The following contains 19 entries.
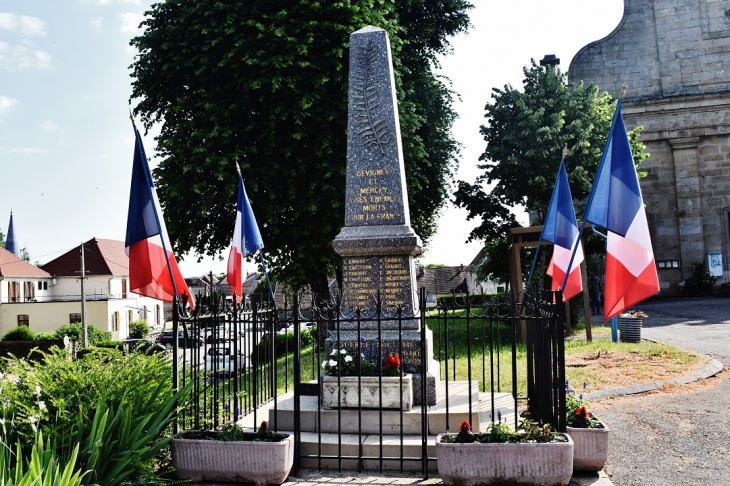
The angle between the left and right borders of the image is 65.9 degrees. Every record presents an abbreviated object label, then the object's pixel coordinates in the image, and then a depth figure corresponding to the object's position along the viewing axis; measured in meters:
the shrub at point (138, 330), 41.53
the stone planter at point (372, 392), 6.10
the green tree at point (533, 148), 18.14
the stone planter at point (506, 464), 4.66
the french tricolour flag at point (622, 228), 5.60
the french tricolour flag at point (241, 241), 9.73
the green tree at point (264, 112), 14.43
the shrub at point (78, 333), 33.21
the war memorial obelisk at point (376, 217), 7.05
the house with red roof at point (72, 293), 40.69
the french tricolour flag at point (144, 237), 6.84
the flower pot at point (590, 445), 5.24
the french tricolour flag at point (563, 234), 8.48
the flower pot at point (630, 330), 13.36
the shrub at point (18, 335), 33.75
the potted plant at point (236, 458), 5.07
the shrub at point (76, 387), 4.87
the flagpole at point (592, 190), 5.95
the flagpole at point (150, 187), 6.59
